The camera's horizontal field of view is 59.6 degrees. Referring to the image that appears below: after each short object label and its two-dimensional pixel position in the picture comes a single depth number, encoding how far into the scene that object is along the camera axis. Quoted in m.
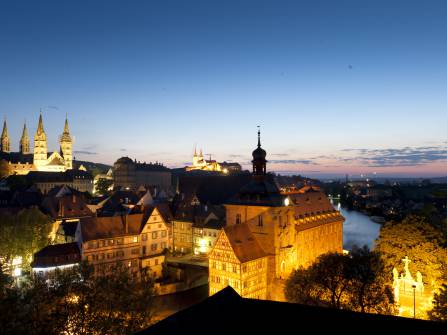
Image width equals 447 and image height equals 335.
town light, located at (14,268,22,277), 43.62
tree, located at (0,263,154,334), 21.58
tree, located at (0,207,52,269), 41.30
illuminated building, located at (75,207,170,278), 45.94
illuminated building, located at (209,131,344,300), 41.47
